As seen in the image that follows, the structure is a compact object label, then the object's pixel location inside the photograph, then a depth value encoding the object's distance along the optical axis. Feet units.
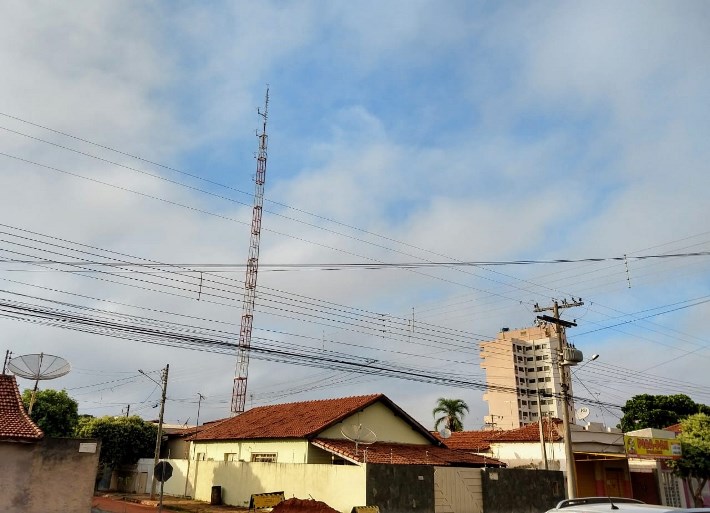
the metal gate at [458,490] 83.76
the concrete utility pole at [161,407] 115.34
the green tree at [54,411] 134.62
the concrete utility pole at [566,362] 75.31
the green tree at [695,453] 102.42
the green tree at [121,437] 143.28
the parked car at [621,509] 17.18
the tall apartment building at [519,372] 401.70
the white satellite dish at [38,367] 76.84
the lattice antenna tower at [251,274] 164.66
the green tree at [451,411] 240.94
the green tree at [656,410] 222.48
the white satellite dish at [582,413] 109.91
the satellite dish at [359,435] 94.99
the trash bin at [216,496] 103.86
